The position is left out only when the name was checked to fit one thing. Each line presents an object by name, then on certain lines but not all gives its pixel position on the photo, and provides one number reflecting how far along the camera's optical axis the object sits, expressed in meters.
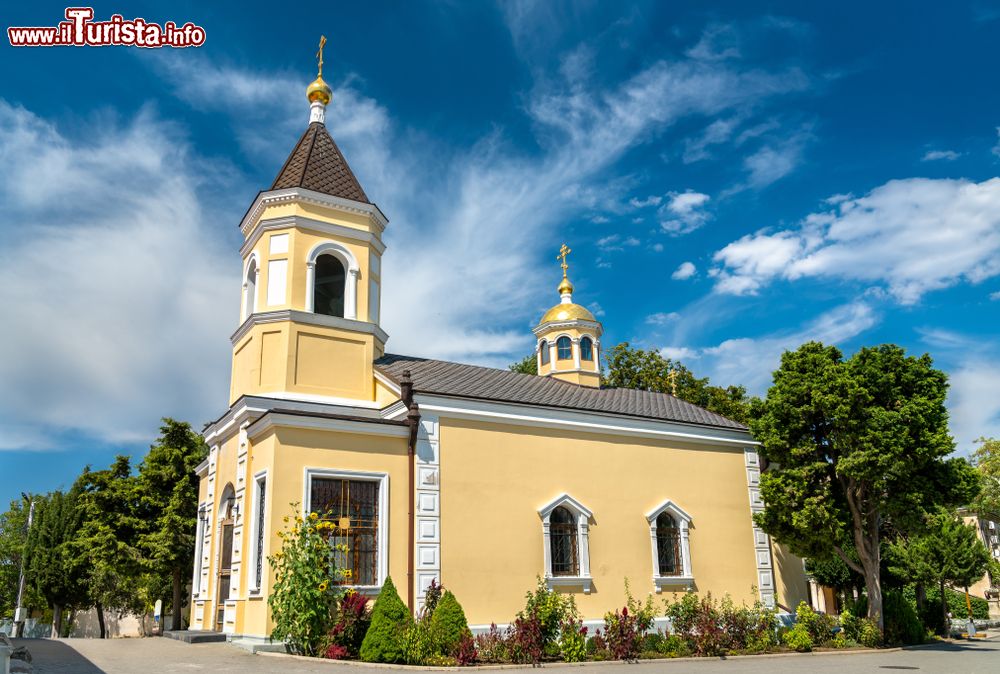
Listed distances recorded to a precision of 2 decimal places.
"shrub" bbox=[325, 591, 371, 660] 13.41
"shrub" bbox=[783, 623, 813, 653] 16.51
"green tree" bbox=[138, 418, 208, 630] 24.55
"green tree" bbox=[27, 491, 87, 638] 31.41
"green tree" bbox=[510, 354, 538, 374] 43.69
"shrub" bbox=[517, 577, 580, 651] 14.61
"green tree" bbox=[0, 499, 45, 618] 47.75
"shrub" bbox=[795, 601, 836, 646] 17.61
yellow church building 15.94
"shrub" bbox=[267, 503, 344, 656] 13.74
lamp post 19.86
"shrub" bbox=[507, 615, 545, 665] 13.80
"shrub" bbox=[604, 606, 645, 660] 14.79
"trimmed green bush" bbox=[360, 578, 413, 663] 13.02
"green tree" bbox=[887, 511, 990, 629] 24.00
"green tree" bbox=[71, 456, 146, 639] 25.28
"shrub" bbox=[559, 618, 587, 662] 14.25
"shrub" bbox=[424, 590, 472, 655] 13.56
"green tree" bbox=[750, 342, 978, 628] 17.75
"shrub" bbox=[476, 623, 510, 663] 13.70
